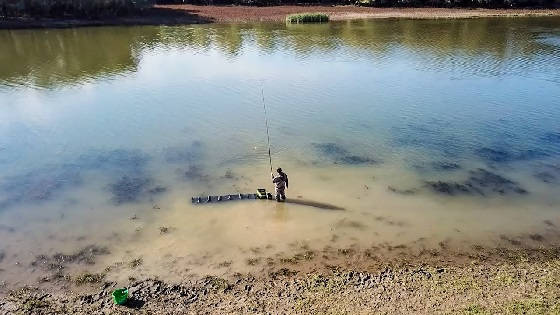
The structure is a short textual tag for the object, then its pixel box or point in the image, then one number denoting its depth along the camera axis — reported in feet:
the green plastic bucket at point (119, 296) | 38.96
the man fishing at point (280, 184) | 54.39
